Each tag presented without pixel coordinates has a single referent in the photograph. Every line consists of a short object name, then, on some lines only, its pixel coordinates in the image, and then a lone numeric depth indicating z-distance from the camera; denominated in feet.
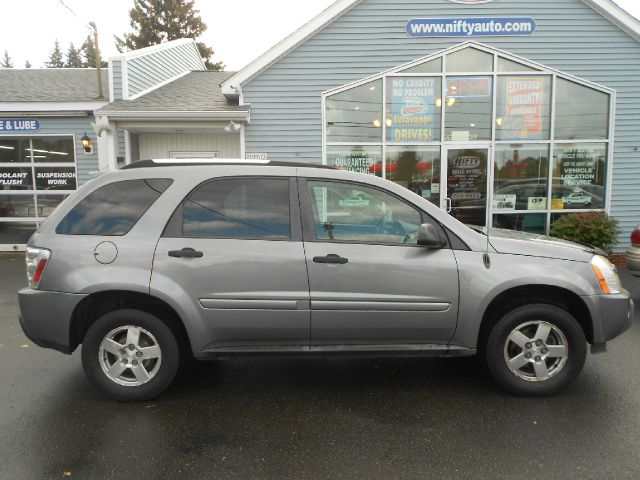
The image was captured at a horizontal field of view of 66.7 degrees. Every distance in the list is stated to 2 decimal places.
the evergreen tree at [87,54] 181.16
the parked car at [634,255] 19.58
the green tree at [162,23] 125.49
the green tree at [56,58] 233.76
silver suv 11.41
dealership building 30.27
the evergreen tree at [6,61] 257.55
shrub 28.63
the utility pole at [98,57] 35.80
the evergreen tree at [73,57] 222.07
